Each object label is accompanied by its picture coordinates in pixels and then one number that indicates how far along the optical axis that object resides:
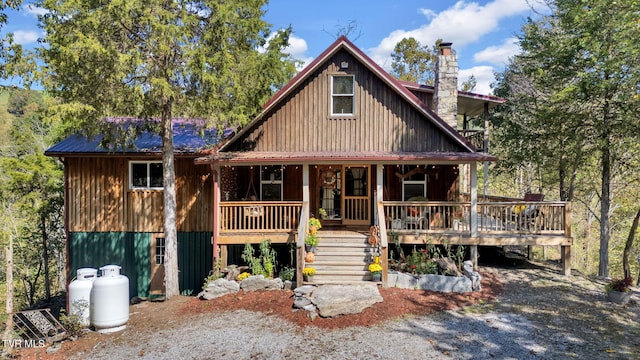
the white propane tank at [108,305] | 8.30
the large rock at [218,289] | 9.88
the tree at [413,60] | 35.94
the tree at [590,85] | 10.96
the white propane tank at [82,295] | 8.41
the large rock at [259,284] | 10.02
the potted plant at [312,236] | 10.64
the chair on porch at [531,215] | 11.37
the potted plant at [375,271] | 9.88
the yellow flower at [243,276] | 10.41
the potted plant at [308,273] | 9.95
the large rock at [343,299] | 8.37
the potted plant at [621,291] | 9.07
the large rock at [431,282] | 9.91
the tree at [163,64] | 8.38
